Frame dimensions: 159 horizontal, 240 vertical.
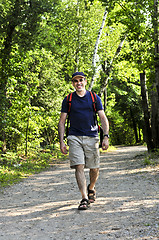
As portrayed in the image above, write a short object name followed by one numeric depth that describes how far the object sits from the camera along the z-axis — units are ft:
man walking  17.22
